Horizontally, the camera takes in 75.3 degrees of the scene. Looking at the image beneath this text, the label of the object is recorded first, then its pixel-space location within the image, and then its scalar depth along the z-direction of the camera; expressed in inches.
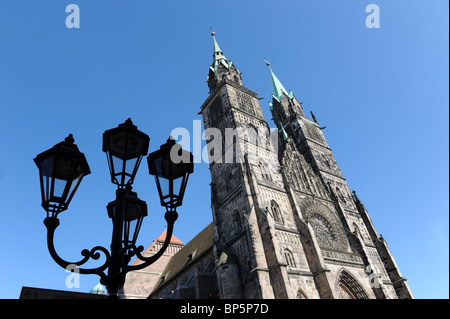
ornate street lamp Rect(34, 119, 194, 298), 142.6
